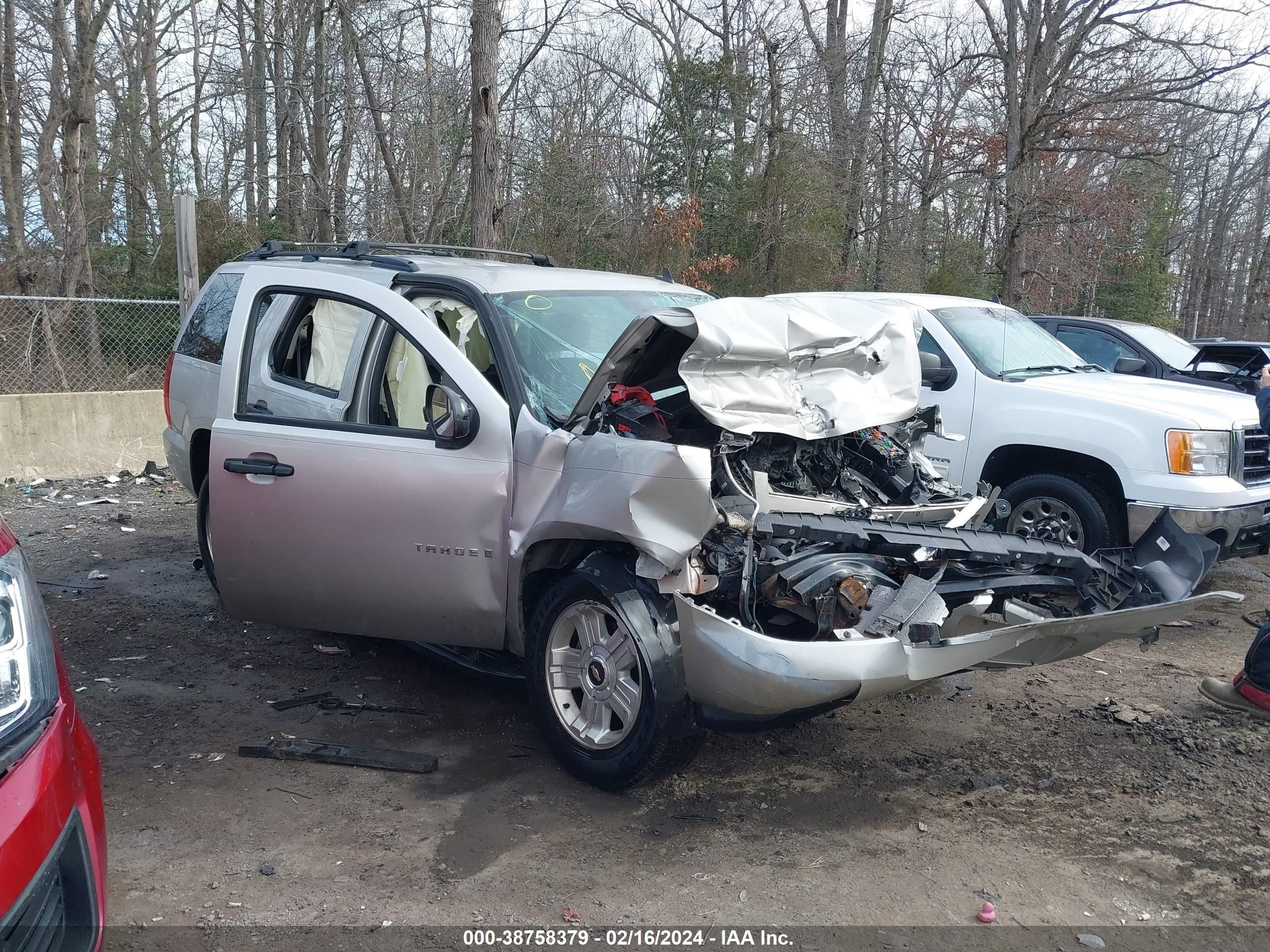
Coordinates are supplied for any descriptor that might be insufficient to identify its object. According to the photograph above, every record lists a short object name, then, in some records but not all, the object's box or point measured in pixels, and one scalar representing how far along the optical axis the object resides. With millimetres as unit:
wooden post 9469
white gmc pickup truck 5863
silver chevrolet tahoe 3426
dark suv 8828
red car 1952
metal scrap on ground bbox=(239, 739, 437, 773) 3943
